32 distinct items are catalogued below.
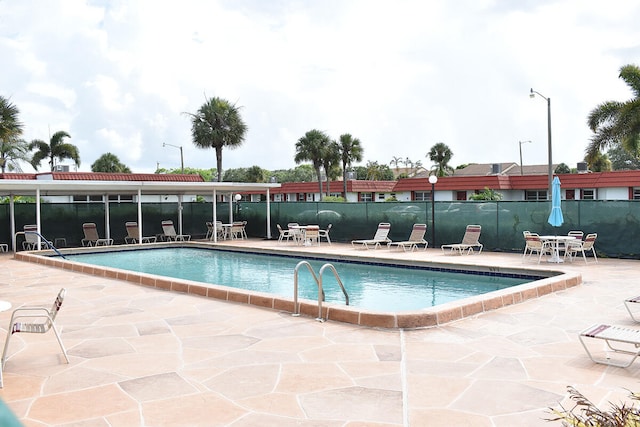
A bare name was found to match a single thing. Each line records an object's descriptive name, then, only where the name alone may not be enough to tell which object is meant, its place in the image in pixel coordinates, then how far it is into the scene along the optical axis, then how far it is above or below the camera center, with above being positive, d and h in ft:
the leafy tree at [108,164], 179.32 +16.03
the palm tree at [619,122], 71.72 +10.83
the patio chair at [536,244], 41.65 -2.67
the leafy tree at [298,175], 275.18 +18.28
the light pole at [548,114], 72.95 +11.88
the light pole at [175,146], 153.28 +18.23
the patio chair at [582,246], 41.11 -2.84
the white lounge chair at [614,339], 15.79 -3.63
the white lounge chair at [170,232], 70.20 -2.28
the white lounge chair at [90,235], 65.41 -2.27
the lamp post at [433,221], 54.60 -1.10
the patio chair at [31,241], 58.03 -2.50
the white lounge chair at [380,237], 55.47 -2.60
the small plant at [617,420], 7.87 -3.01
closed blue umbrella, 43.18 -0.26
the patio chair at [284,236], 63.19 -2.80
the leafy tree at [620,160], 246.68 +20.38
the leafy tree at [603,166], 166.30 +12.25
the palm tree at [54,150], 156.04 +18.01
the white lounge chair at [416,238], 53.15 -2.63
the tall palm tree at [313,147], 137.39 +15.62
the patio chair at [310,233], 59.52 -2.22
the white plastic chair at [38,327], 16.11 -3.12
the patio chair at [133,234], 68.08 -2.32
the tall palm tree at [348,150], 141.38 +15.04
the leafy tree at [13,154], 123.95 +13.89
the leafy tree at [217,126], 114.93 +17.51
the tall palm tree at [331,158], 138.62 +12.92
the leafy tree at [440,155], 177.88 +16.91
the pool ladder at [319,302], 22.49 -3.74
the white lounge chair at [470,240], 49.65 -2.71
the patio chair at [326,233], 61.55 -2.50
